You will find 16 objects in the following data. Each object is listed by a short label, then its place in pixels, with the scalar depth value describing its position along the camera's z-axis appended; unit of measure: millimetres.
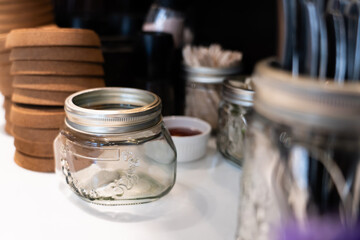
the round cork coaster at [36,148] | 596
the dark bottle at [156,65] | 758
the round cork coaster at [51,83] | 581
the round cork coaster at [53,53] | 576
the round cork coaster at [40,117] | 585
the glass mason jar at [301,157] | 287
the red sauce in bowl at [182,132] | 697
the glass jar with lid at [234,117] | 616
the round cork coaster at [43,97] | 584
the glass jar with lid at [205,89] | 756
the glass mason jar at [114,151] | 481
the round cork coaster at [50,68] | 580
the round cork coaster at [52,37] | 571
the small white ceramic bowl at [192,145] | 653
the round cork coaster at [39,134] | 593
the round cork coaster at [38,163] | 608
